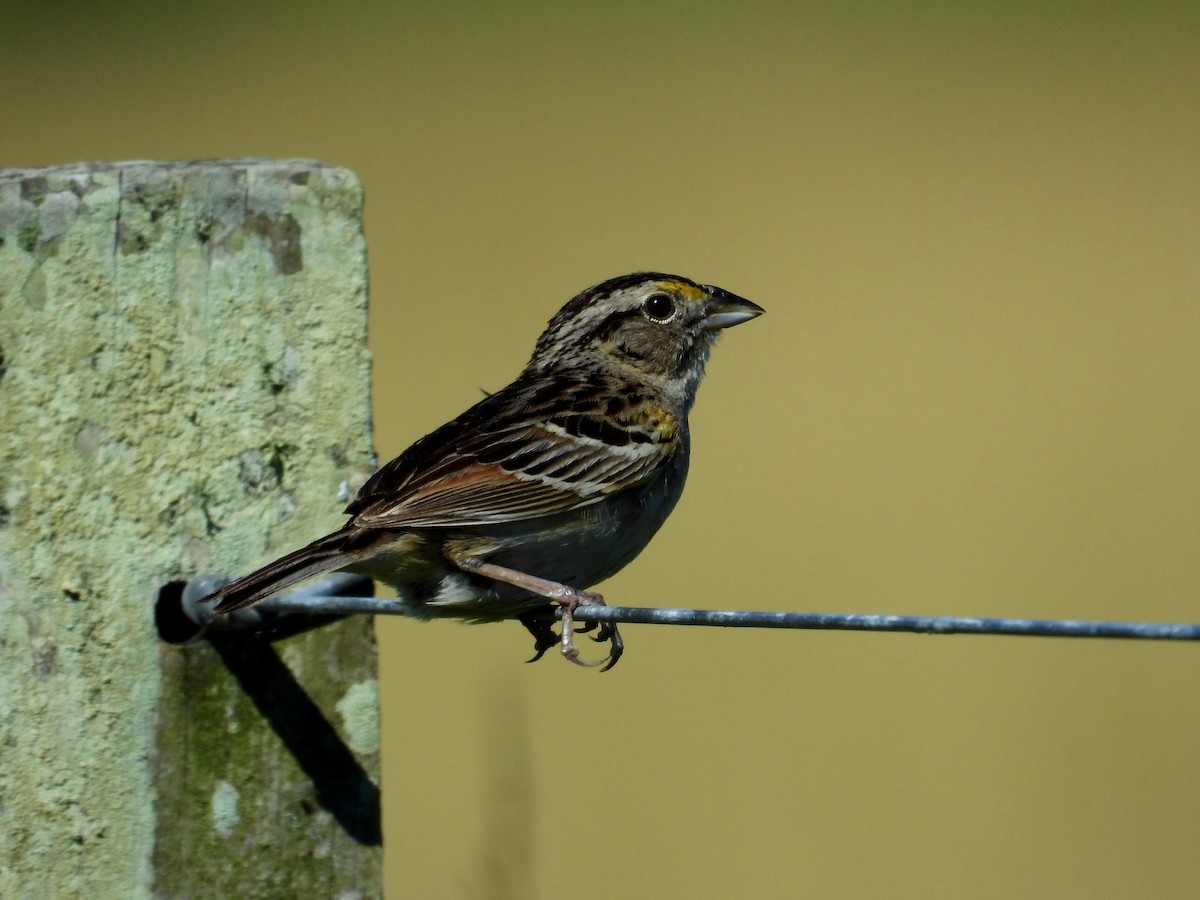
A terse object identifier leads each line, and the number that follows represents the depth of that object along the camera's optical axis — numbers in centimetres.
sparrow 713
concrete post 593
